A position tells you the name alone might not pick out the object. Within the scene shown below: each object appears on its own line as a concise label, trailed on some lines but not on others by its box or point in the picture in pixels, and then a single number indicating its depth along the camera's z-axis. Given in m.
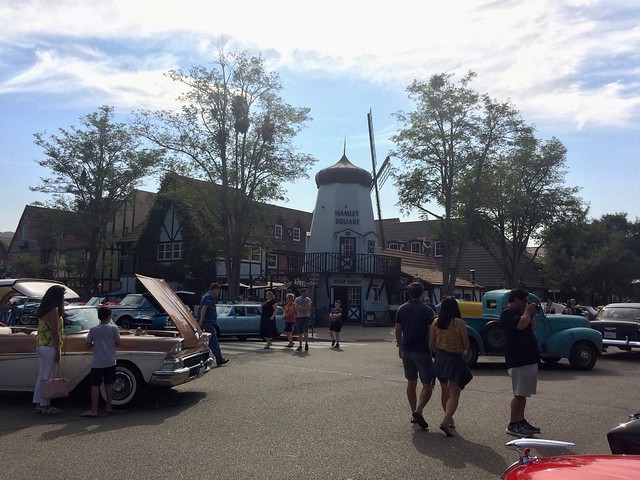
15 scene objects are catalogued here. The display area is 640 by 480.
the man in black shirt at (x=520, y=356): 7.17
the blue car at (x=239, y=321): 21.78
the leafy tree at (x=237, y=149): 30.27
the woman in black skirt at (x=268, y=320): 16.97
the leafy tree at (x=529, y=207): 38.16
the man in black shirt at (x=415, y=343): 7.55
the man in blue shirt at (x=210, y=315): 12.78
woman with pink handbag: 8.05
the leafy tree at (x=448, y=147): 31.62
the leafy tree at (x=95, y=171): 41.00
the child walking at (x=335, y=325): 18.95
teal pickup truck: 13.92
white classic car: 8.56
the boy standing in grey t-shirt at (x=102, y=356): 8.13
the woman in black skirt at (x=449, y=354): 7.21
